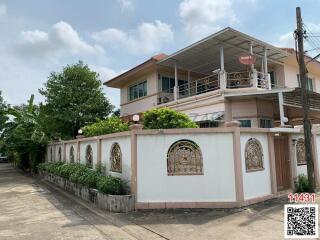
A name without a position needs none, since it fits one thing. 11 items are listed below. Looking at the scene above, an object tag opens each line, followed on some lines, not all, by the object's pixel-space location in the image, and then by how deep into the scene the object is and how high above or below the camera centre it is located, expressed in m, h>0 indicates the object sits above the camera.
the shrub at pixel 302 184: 10.25 -1.18
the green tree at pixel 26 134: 21.67 +1.81
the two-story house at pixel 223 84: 14.19 +4.45
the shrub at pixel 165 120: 10.62 +1.30
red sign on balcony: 13.87 +4.40
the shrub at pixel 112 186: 9.02 -0.90
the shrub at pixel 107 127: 13.56 +1.37
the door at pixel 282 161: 10.39 -0.34
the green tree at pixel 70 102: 22.06 +4.16
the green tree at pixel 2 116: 22.61 +3.67
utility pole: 9.33 +1.49
